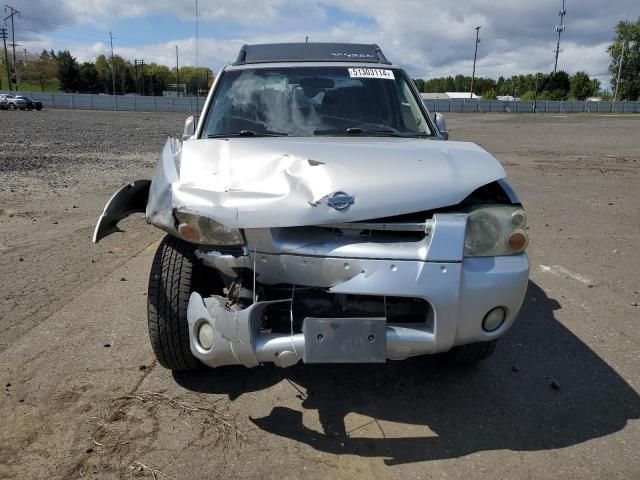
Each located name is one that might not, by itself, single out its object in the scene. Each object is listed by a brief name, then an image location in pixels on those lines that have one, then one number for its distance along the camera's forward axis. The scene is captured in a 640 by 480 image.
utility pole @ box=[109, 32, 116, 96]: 96.32
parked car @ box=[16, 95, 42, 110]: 46.56
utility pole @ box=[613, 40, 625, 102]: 85.26
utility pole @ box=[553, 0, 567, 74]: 74.00
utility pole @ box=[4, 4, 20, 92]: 84.06
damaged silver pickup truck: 2.59
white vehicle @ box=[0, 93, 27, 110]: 45.75
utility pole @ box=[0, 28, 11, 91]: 85.06
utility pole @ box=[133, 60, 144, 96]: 108.56
